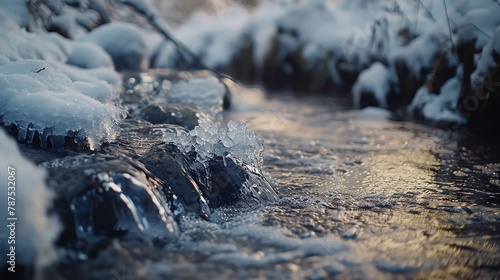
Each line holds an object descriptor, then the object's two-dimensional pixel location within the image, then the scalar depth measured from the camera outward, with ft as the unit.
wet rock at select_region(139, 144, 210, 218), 7.22
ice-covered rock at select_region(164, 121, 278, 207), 8.02
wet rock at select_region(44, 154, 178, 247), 5.98
